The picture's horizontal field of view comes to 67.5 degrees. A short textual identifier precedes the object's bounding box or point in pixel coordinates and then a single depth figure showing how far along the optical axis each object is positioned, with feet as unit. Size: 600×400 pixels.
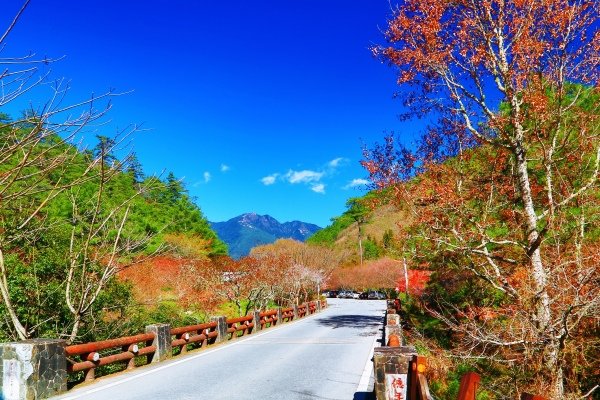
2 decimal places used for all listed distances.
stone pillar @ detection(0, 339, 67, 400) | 23.95
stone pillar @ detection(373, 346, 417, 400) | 20.44
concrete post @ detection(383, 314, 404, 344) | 32.14
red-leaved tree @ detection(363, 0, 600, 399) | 31.58
